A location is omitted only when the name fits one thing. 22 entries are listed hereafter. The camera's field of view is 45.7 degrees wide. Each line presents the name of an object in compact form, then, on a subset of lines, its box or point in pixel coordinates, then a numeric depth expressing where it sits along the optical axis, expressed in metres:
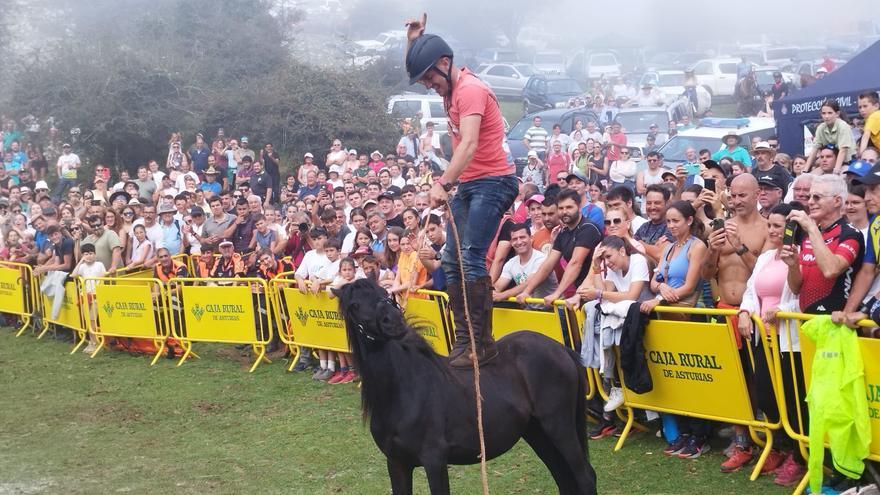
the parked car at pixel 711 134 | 19.05
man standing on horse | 6.04
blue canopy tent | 15.22
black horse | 6.11
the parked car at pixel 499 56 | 42.53
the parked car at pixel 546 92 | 33.00
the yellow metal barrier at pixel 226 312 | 13.05
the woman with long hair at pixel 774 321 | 7.20
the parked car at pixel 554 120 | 24.27
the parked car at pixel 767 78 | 31.12
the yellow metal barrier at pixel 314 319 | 10.54
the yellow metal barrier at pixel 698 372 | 7.77
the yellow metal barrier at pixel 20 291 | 16.88
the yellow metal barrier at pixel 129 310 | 14.07
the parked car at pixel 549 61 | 42.19
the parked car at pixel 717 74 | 35.28
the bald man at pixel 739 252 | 7.82
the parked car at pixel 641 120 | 23.48
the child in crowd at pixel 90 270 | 15.04
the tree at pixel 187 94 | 27.97
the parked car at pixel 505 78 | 38.62
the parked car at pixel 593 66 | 39.25
